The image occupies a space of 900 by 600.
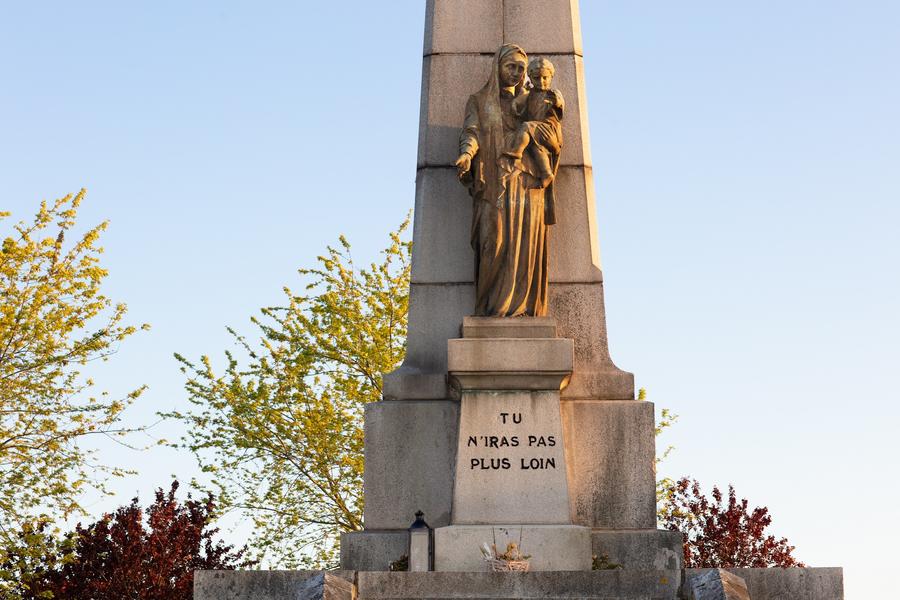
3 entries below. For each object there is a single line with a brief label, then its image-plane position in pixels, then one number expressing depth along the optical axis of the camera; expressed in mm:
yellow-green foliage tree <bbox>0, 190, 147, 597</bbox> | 22328
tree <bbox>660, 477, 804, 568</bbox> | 22969
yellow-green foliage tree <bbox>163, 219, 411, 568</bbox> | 25922
